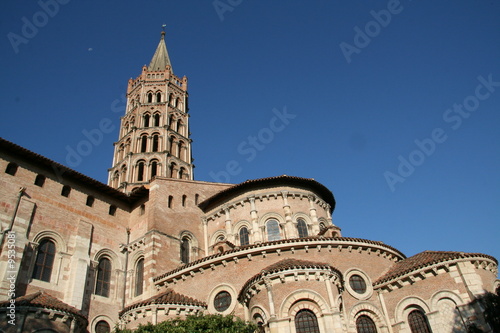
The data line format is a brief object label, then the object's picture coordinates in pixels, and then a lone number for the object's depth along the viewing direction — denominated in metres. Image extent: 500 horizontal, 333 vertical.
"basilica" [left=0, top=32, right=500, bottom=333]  17.48
